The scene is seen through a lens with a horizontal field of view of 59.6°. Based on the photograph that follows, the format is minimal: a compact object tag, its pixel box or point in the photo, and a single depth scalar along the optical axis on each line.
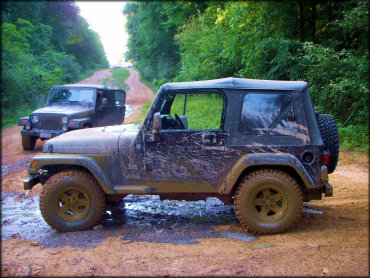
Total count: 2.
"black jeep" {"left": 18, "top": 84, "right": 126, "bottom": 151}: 8.95
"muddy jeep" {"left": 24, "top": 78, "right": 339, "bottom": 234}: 3.79
